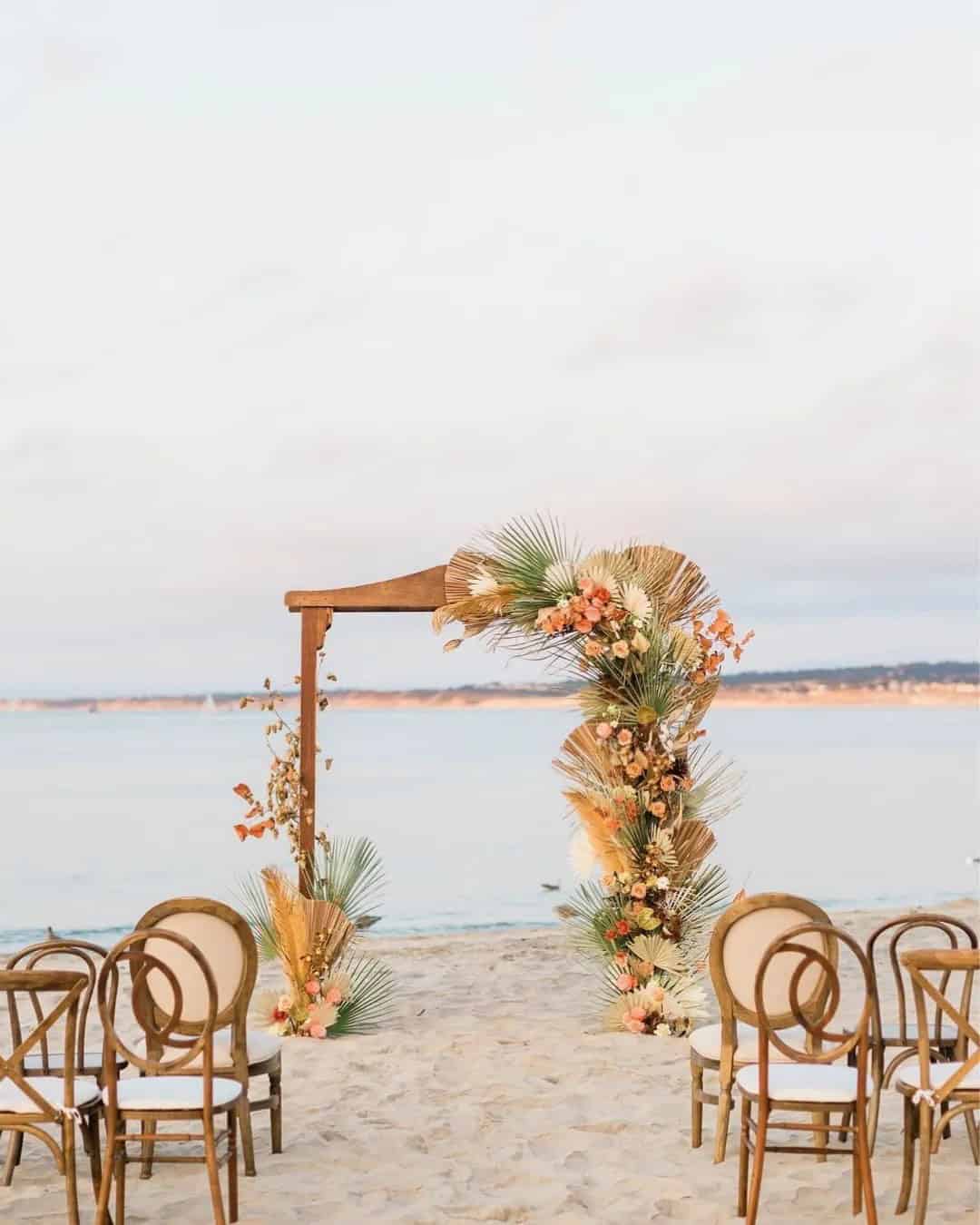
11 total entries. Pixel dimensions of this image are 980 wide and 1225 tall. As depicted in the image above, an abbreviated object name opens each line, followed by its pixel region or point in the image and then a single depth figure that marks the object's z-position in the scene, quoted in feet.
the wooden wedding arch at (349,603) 22.48
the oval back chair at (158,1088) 12.50
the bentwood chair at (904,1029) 14.42
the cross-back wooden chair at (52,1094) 12.23
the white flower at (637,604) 21.67
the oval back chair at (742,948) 13.99
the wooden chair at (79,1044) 14.48
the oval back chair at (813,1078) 12.40
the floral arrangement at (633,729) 21.75
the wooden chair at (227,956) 14.12
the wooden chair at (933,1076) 12.20
